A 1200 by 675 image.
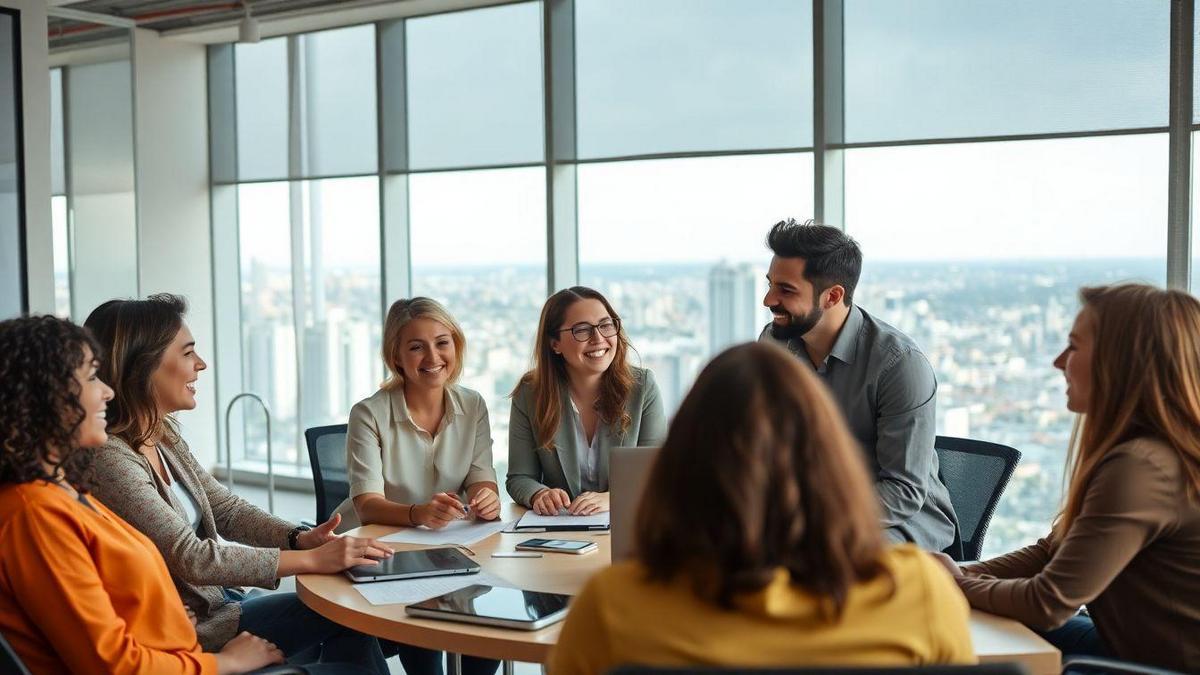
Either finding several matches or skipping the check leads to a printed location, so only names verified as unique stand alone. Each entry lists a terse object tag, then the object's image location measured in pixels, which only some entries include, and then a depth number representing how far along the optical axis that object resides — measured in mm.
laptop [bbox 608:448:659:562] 2426
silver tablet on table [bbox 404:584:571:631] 2191
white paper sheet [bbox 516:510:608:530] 3117
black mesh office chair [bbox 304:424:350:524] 3859
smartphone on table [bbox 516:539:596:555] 2828
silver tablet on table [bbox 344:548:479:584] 2572
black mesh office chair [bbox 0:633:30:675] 1944
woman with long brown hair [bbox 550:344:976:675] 1310
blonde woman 3551
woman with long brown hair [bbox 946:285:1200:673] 2148
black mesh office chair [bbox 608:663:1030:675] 1268
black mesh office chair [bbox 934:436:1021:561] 3230
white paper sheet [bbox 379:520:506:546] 2977
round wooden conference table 2078
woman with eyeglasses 3598
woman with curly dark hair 2072
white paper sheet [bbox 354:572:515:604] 2411
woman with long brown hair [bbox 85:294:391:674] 2664
